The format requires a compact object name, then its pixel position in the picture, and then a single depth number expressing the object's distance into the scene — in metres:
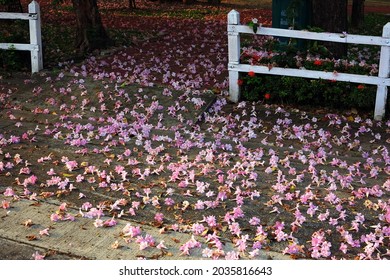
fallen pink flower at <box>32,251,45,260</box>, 4.80
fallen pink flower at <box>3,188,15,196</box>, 6.10
